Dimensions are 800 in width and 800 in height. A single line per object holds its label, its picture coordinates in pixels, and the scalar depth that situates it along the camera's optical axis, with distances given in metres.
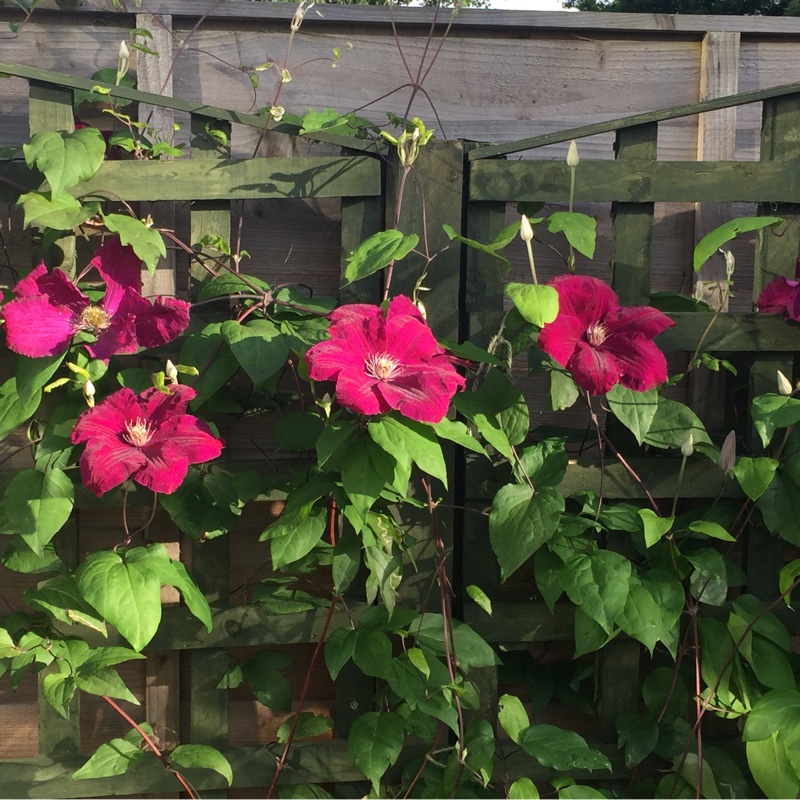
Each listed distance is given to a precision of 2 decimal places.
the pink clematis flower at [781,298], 1.55
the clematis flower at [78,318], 1.33
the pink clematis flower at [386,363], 1.12
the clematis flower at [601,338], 1.29
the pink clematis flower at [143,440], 1.22
